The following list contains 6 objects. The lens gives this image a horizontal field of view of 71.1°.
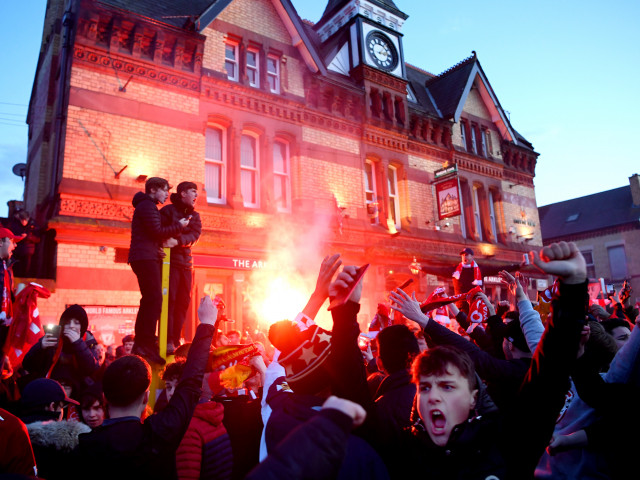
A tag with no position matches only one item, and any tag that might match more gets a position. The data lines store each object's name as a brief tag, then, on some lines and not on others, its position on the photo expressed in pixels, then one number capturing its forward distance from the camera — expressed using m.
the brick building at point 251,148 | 10.62
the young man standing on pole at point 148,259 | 5.16
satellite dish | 16.03
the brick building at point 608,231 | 32.78
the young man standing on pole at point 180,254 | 5.65
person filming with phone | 4.28
